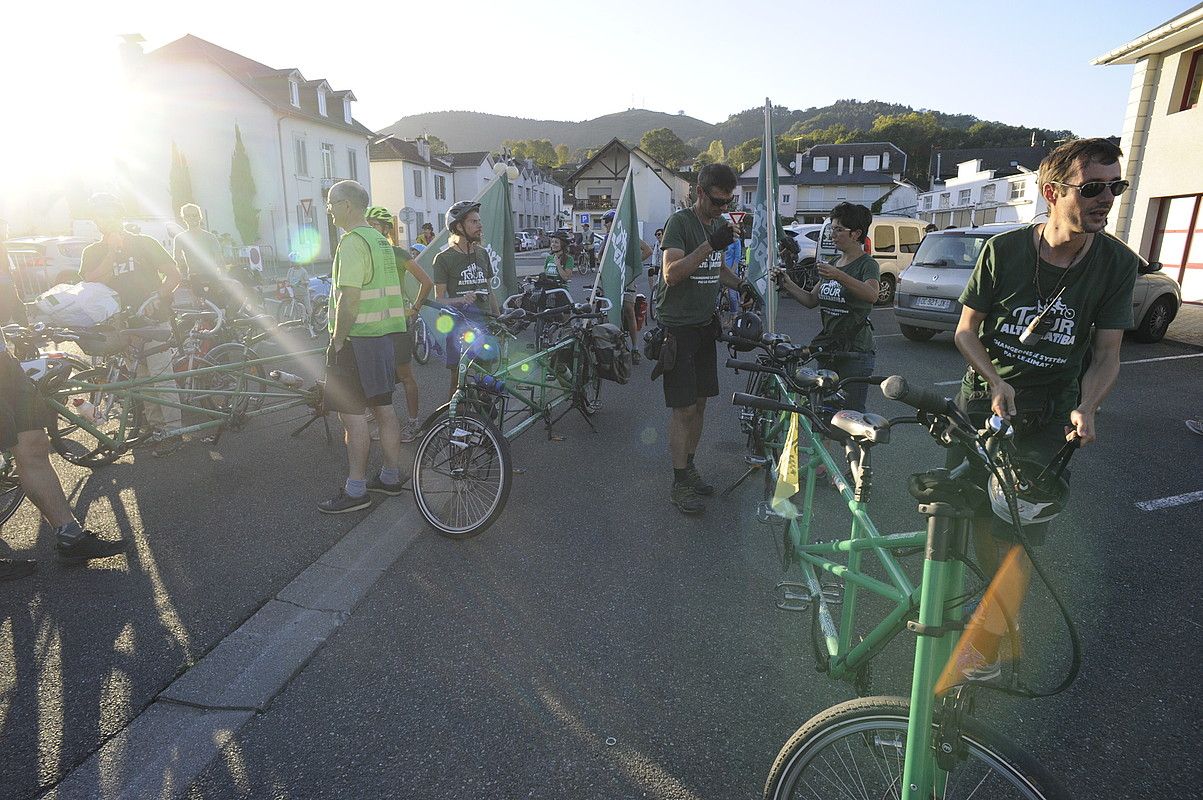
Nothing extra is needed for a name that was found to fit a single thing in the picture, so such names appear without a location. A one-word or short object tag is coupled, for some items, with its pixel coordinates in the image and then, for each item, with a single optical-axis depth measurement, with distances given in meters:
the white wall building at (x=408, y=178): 47.03
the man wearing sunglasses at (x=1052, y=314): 2.22
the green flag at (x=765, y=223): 5.52
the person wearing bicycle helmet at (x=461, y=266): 5.84
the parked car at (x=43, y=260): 13.93
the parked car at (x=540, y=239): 51.78
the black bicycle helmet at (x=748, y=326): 4.84
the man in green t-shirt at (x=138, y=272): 5.44
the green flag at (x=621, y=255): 8.69
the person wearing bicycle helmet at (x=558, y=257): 11.98
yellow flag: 2.84
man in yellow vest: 4.13
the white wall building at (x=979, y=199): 41.13
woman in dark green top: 4.40
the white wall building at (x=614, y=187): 60.34
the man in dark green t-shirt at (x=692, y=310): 3.99
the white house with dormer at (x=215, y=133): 31.58
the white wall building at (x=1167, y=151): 14.97
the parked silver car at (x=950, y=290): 10.67
